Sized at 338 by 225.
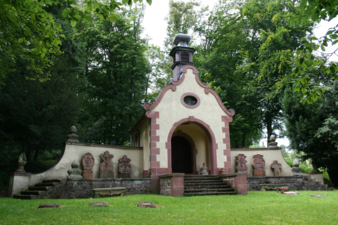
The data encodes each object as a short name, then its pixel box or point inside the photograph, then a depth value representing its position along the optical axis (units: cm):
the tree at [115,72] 2548
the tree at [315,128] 1627
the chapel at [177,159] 1164
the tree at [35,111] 1510
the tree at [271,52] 2172
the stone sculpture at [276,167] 1660
